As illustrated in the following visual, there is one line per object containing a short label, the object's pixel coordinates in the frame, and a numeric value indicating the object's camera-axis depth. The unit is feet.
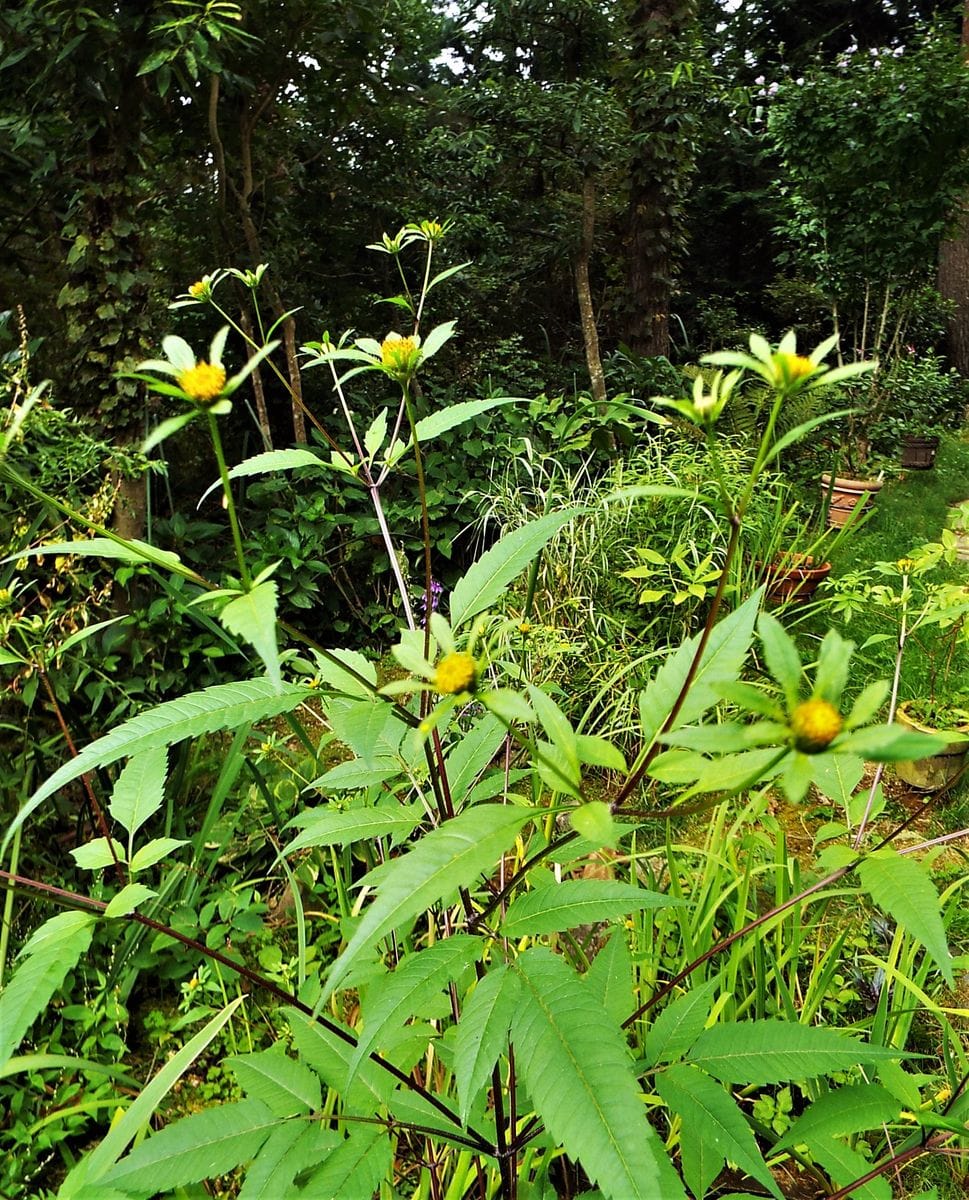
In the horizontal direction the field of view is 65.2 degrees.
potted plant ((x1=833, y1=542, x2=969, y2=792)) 4.81
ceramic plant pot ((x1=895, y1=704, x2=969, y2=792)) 7.13
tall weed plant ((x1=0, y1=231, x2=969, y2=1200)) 1.57
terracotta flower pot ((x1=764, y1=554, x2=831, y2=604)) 8.87
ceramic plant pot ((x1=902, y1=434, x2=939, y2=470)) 19.33
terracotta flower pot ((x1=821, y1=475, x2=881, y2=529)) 14.55
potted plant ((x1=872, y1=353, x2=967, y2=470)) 18.99
